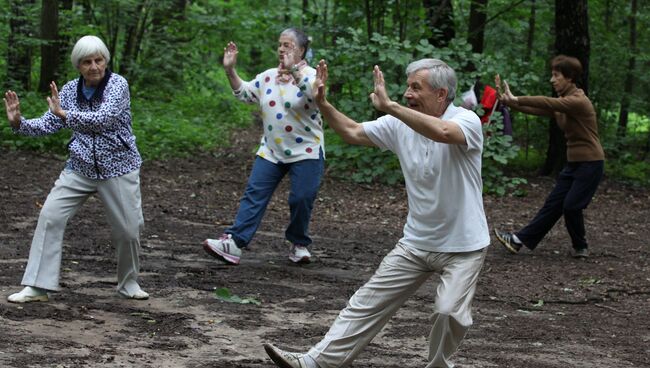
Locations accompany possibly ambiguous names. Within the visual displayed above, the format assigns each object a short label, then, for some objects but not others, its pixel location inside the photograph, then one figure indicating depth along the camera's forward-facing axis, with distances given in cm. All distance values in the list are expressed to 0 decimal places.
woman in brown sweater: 946
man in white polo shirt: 507
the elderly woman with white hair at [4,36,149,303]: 648
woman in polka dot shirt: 829
